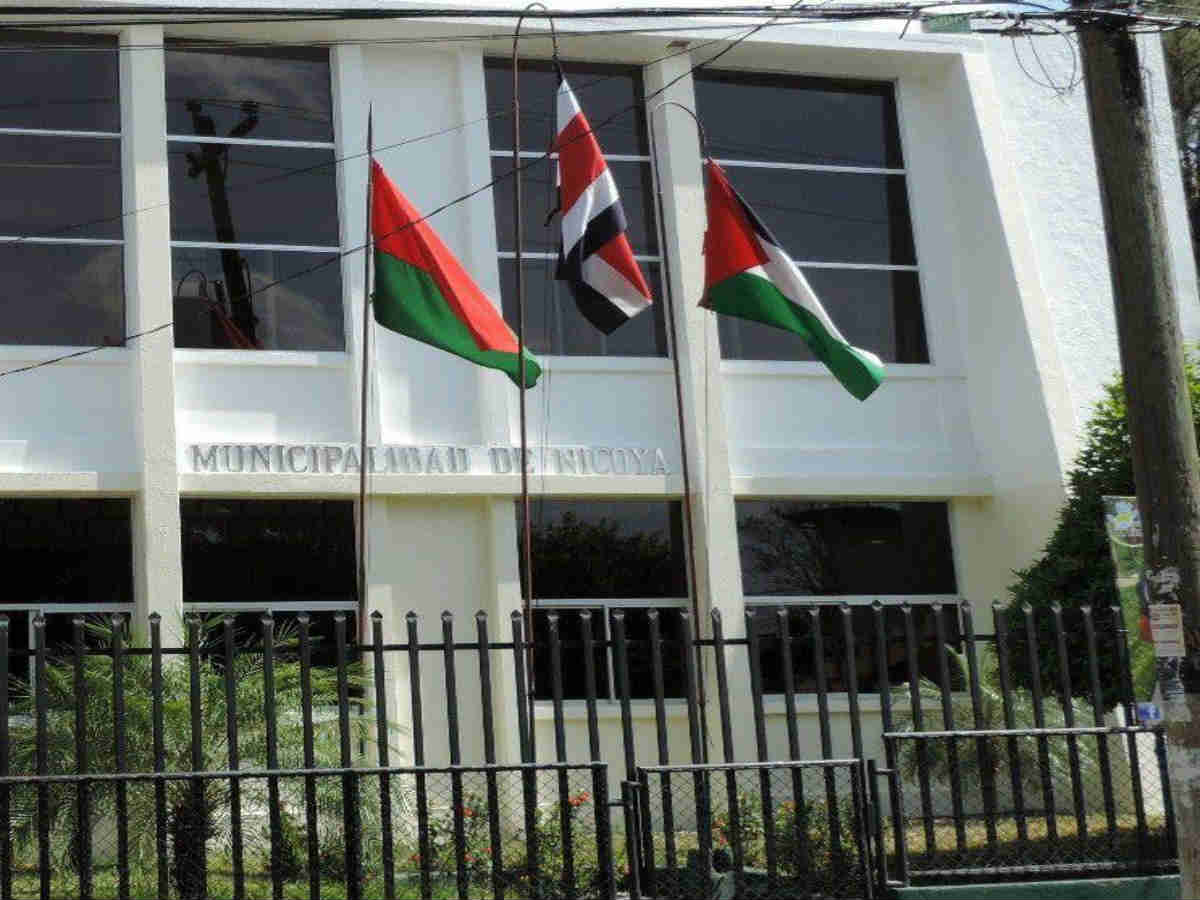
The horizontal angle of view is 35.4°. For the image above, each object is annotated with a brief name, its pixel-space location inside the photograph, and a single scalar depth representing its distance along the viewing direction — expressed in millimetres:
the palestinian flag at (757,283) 14109
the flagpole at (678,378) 17022
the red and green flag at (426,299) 13773
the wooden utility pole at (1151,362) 9945
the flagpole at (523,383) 13055
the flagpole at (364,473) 14789
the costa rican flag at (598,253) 14031
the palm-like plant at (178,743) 11031
